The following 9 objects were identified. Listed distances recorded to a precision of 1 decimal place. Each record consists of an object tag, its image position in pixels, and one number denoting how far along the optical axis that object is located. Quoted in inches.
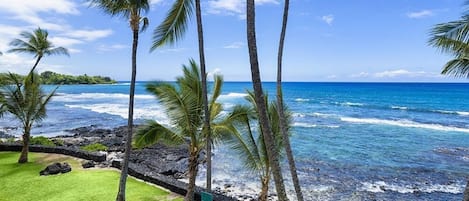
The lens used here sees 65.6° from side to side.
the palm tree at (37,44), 594.9
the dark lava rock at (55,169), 448.8
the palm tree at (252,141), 338.3
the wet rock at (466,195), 224.1
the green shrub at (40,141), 669.3
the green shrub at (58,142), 734.4
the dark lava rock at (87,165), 483.0
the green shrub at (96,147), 691.9
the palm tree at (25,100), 482.0
